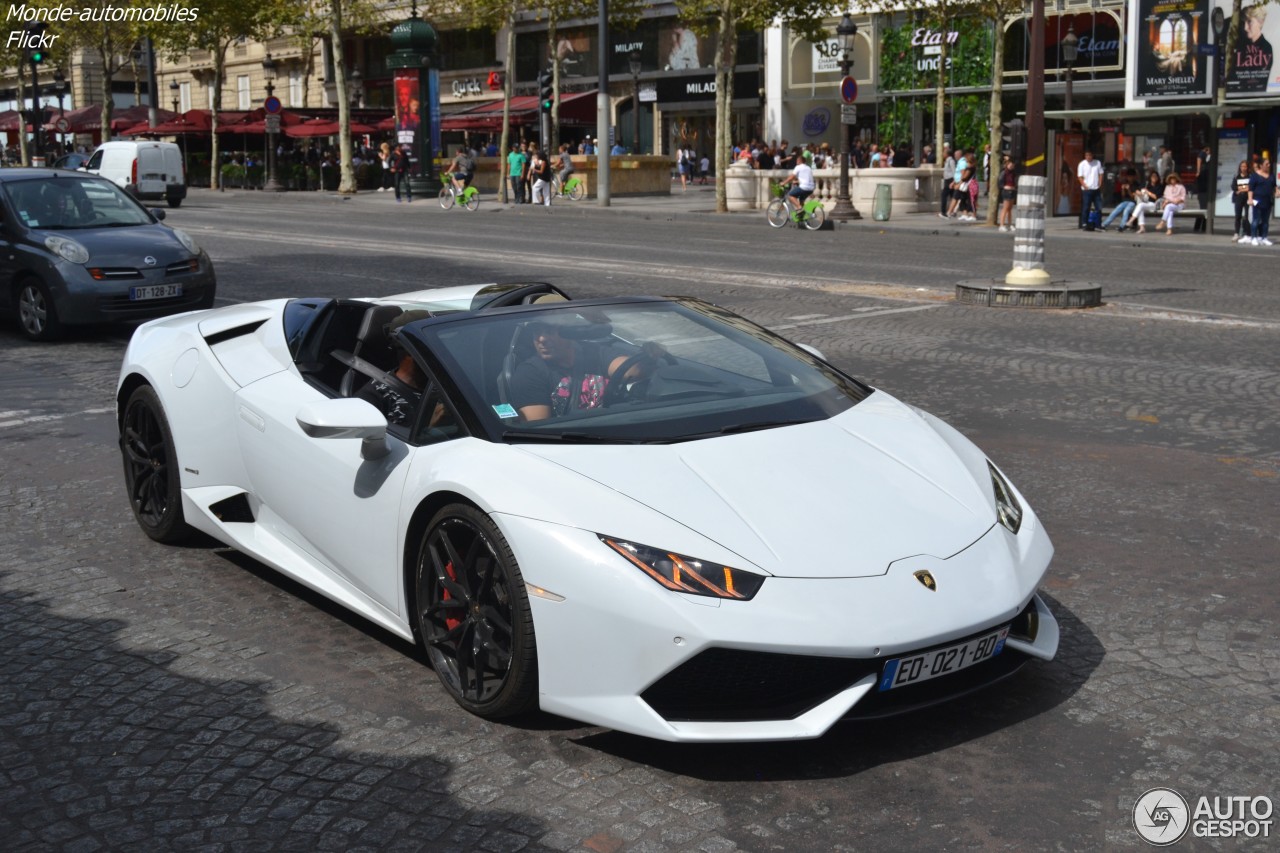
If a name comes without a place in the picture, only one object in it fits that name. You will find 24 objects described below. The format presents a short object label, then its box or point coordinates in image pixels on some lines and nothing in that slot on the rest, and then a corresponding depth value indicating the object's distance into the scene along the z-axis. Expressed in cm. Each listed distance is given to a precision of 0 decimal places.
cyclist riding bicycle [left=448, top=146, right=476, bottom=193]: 4000
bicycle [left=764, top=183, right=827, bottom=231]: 2994
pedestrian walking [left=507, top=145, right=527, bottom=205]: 4075
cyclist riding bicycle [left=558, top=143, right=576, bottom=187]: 4172
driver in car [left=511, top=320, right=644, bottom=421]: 462
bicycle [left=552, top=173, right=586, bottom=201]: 4231
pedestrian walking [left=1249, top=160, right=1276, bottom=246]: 2448
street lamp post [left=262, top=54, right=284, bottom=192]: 5269
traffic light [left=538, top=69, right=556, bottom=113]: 4053
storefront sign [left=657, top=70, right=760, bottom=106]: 5394
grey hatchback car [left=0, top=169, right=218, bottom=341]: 1265
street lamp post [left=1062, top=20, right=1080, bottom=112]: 3341
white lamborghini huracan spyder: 372
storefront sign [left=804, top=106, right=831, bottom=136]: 5169
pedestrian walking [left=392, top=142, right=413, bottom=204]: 4544
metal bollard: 1589
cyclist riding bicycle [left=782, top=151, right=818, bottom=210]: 3017
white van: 4012
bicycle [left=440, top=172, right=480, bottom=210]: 3912
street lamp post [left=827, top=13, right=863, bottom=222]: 3212
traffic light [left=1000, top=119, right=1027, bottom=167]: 1677
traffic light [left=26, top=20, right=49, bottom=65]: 3631
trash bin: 3198
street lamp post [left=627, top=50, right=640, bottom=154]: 4694
